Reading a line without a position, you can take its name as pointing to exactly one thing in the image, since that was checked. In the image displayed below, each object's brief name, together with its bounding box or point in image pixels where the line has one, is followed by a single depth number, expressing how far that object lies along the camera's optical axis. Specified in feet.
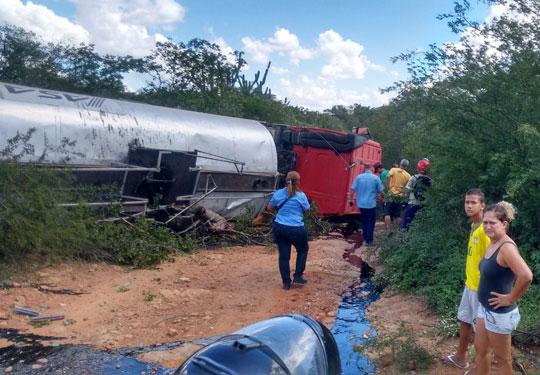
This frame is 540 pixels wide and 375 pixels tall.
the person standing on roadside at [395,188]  35.15
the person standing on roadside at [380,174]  43.18
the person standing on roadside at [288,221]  23.52
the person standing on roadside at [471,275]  13.89
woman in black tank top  11.96
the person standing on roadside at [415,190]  29.07
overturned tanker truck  28.30
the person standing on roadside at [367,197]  34.22
